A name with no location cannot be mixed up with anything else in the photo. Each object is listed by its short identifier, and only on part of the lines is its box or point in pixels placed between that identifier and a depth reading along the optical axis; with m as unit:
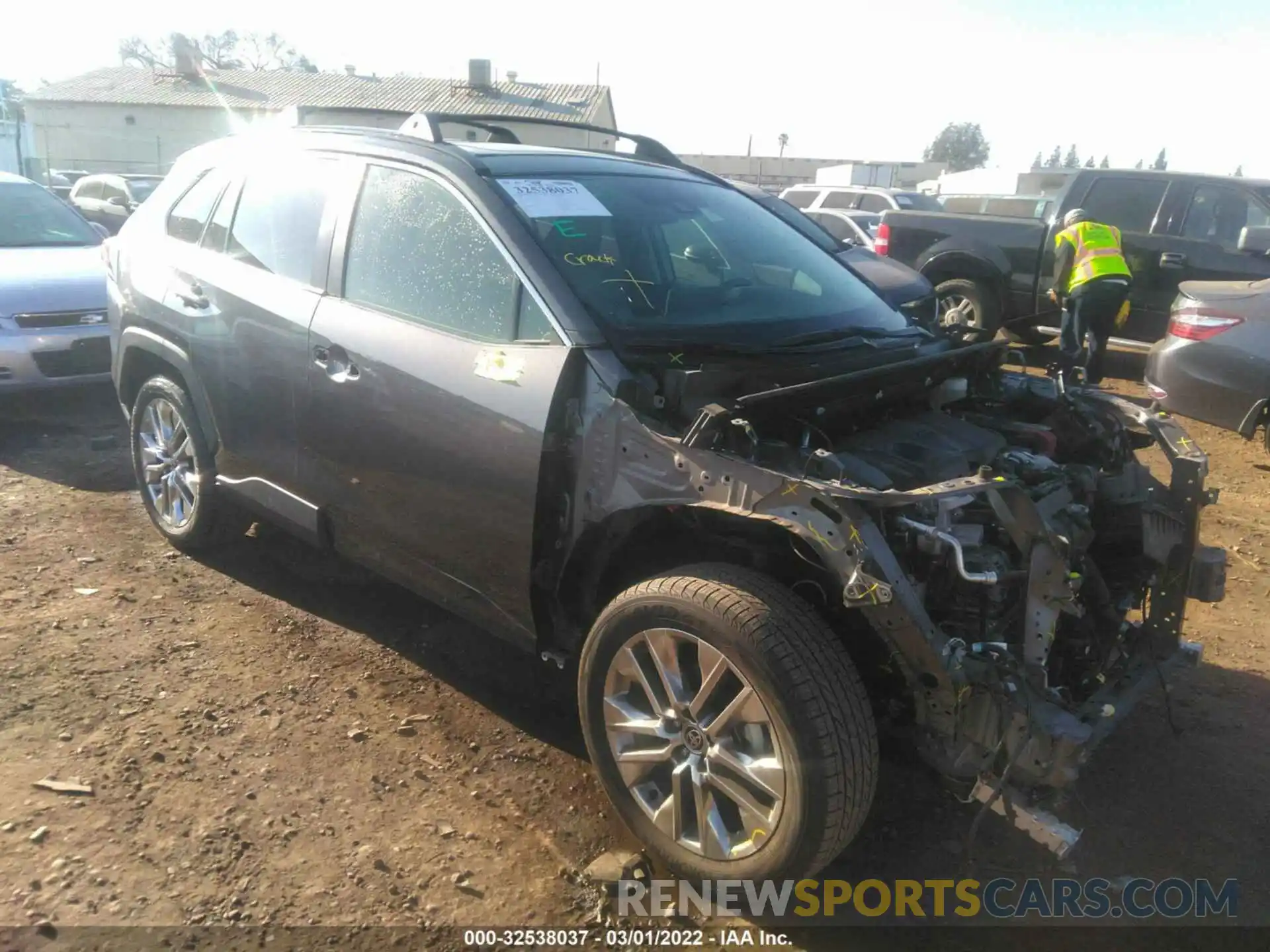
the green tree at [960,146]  96.72
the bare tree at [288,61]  66.40
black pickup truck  8.82
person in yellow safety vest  8.08
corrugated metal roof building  41.91
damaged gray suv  2.40
